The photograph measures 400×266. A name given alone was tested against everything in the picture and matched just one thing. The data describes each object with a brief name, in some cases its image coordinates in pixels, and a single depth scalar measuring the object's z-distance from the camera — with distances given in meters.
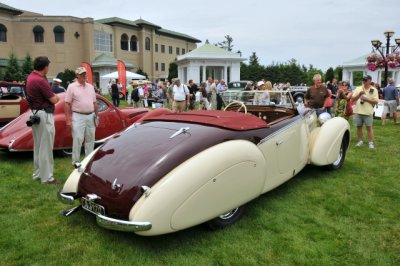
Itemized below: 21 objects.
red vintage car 6.60
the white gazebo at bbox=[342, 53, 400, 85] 36.58
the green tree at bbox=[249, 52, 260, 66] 73.57
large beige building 49.88
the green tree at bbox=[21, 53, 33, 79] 42.34
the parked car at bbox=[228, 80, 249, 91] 25.91
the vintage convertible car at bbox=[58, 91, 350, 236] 3.16
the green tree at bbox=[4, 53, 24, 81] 40.69
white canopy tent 31.97
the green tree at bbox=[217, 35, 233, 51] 86.31
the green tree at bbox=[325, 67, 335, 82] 48.41
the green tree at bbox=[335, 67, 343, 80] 50.78
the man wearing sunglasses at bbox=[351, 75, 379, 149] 7.68
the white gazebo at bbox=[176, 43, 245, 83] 37.50
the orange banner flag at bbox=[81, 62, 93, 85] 21.17
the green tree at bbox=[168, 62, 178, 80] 55.23
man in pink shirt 5.70
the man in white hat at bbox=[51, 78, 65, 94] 10.88
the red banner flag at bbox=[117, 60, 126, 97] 23.76
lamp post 18.77
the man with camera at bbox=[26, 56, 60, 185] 5.12
